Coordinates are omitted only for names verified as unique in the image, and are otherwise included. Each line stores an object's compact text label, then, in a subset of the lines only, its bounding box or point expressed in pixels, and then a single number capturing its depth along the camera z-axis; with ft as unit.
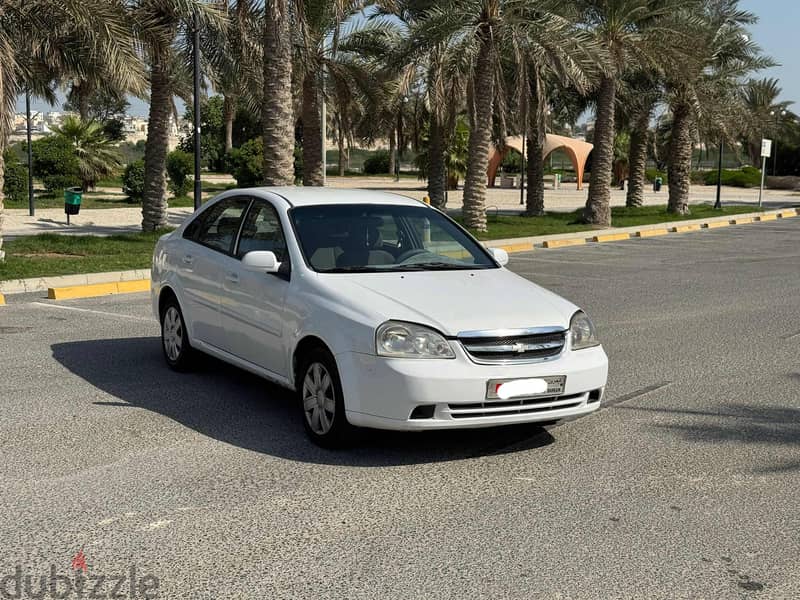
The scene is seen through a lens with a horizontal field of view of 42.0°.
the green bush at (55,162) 126.62
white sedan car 19.29
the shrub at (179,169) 126.72
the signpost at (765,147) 136.67
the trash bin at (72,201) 86.17
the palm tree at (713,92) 113.80
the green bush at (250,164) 136.36
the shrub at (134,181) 120.06
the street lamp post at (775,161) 258.74
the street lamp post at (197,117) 74.69
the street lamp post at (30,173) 97.04
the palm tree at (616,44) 95.25
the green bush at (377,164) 264.52
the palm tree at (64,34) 55.31
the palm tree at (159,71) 70.59
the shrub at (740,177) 254.06
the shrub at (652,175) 270.26
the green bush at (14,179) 111.96
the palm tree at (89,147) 132.77
